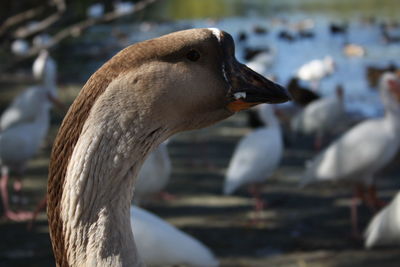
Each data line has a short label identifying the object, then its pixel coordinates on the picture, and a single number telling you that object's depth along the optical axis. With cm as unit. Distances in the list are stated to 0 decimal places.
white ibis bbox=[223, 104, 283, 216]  629
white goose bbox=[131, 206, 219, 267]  393
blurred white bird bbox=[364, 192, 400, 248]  502
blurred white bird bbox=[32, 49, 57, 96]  955
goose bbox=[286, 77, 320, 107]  1102
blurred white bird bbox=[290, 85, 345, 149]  911
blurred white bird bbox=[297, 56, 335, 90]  1227
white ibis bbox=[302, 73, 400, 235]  627
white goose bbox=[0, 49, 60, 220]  668
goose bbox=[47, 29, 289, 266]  145
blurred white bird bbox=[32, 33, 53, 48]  1571
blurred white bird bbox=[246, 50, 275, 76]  1263
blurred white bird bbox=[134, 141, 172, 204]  554
